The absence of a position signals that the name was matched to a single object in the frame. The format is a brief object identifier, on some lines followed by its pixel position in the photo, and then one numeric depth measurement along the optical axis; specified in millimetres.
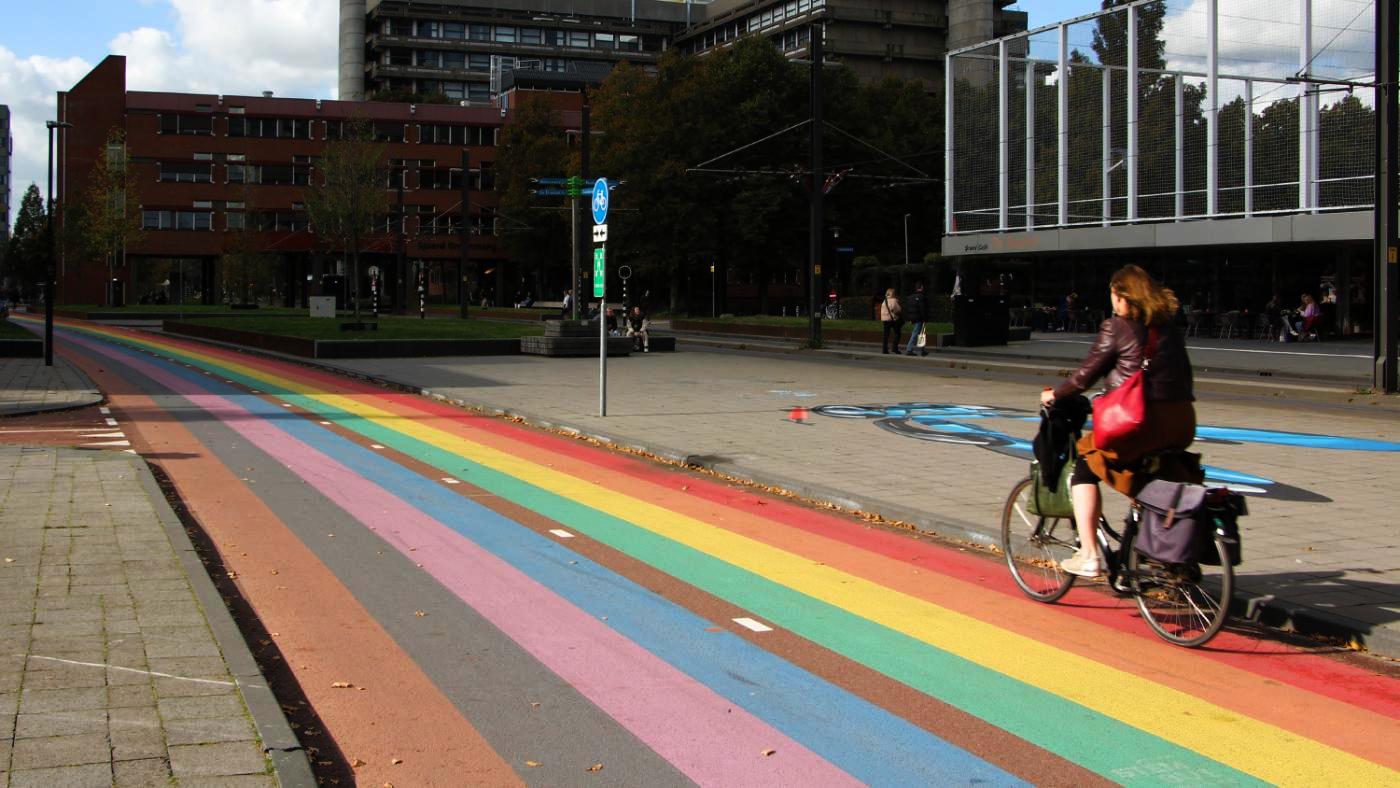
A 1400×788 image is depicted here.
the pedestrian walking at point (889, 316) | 31312
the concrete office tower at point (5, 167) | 164625
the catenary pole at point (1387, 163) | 18922
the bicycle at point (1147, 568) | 5746
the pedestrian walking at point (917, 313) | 31359
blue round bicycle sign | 16094
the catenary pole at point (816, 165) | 32719
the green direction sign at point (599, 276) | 16328
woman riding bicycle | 5996
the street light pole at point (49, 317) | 24672
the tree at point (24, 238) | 105075
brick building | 88625
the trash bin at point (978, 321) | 34344
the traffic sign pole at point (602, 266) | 16109
